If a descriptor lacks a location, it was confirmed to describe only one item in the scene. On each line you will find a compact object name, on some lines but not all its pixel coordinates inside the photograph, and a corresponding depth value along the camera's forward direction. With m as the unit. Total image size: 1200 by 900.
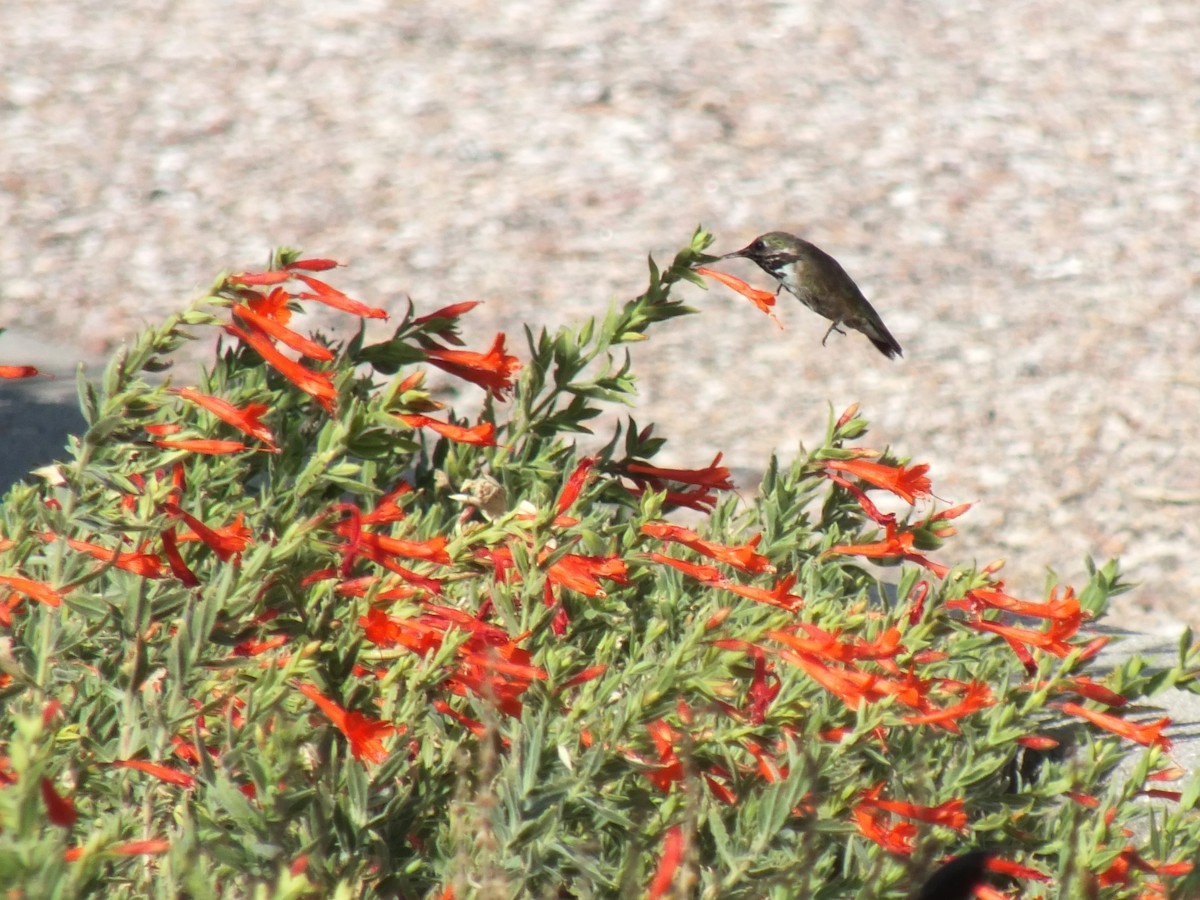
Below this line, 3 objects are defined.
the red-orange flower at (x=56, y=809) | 5.37
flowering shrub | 5.48
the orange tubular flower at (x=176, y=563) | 5.52
